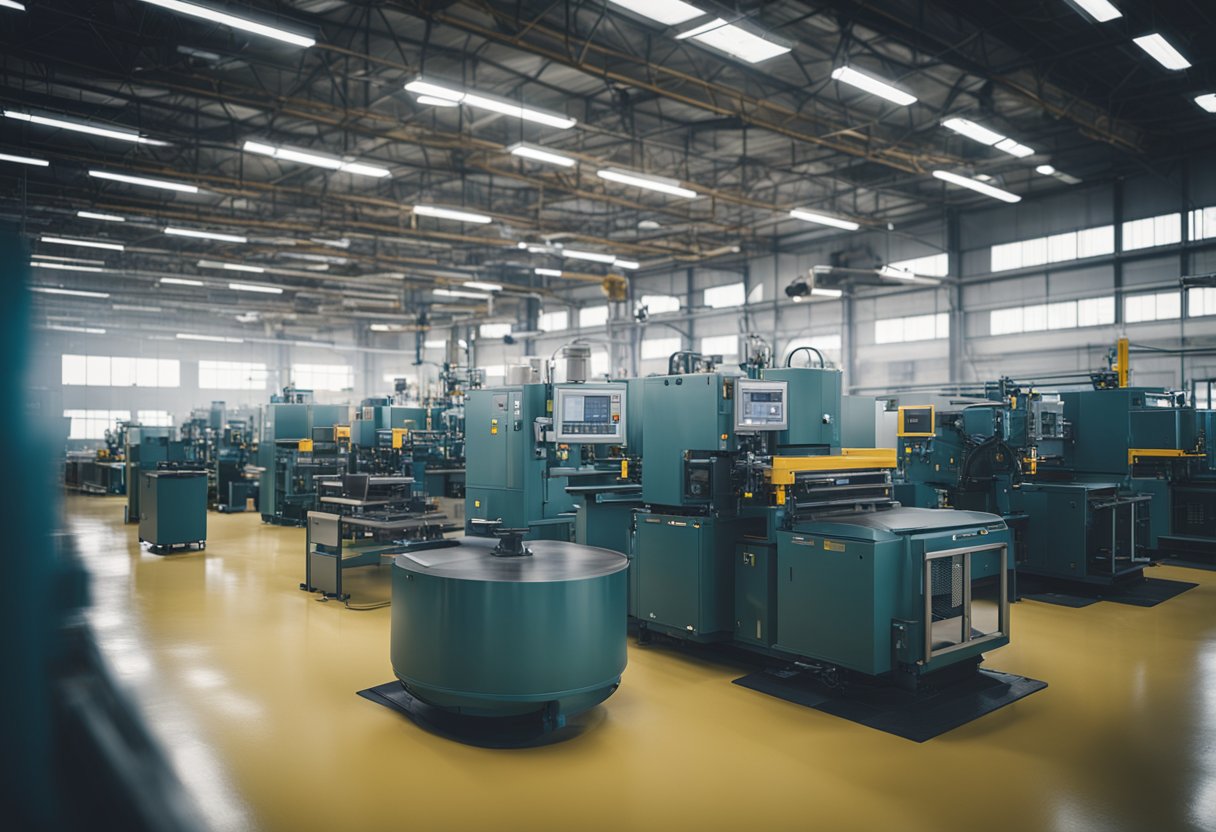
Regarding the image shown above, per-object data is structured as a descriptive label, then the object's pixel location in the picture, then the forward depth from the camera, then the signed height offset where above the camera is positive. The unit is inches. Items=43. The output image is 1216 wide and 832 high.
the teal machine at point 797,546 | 168.9 -29.9
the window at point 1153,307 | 483.5 +73.1
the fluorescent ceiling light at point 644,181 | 397.6 +127.8
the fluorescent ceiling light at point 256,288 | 719.1 +125.7
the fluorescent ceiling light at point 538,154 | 363.6 +128.7
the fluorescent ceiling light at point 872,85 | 292.5 +133.8
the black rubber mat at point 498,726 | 151.5 -62.4
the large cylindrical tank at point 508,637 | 148.6 -42.3
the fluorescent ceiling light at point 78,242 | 545.5 +129.5
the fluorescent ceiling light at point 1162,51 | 271.4 +134.9
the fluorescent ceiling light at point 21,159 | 378.6 +131.6
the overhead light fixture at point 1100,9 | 241.8 +130.8
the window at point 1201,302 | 464.1 +72.8
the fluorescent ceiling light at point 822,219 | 480.1 +130.0
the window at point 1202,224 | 466.6 +120.3
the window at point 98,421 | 905.5 +0.9
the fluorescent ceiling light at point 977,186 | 411.4 +132.4
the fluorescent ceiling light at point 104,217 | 544.1 +147.4
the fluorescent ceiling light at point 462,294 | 753.7 +127.4
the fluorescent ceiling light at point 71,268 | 694.4 +142.3
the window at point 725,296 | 737.4 +121.8
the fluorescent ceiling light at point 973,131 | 347.7 +136.9
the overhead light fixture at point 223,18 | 241.4 +128.5
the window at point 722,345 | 743.1 +74.5
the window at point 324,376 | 1042.1 +62.2
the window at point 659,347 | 784.3 +77.2
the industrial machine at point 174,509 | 370.0 -42.4
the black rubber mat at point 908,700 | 161.0 -63.0
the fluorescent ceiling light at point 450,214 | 451.2 +126.9
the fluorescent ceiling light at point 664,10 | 246.2 +133.7
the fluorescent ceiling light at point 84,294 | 767.1 +130.2
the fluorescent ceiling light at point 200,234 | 522.6 +128.4
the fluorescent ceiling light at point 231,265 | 645.9 +132.3
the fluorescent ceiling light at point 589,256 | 550.0 +121.8
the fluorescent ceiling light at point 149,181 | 408.2 +131.6
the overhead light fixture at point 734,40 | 255.4 +129.5
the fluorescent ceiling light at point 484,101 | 300.0 +130.4
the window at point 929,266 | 597.3 +123.8
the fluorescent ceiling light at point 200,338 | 925.2 +101.6
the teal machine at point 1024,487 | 292.4 -25.5
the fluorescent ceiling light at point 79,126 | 329.4 +131.4
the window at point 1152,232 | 482.3 +120.9
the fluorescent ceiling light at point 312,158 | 352.8 +124.8
